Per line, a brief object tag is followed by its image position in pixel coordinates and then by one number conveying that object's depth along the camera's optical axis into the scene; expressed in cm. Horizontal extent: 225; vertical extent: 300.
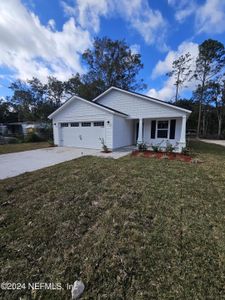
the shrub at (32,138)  1740
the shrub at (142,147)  986
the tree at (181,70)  2317
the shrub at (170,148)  878
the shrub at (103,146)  976
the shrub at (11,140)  1680
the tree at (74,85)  2358
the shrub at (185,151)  866
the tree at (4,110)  3241
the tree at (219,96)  2444
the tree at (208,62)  2141
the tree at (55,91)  2792
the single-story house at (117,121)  1012
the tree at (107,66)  2198
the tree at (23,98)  2936
